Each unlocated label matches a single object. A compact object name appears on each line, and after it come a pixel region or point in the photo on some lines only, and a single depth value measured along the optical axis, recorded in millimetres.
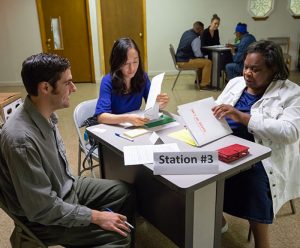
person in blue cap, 4723
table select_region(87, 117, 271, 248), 1242
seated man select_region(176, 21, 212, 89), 5320
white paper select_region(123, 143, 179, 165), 1336
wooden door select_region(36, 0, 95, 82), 5461
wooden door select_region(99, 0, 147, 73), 5762
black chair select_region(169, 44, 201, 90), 5377
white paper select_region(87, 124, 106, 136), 1685
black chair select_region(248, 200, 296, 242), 2085
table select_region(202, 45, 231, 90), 5222
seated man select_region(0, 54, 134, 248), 1088
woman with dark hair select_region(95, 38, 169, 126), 1909
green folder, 1705
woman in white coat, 1550
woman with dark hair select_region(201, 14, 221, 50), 5630
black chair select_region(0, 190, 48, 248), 1175
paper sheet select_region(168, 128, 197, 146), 1510
